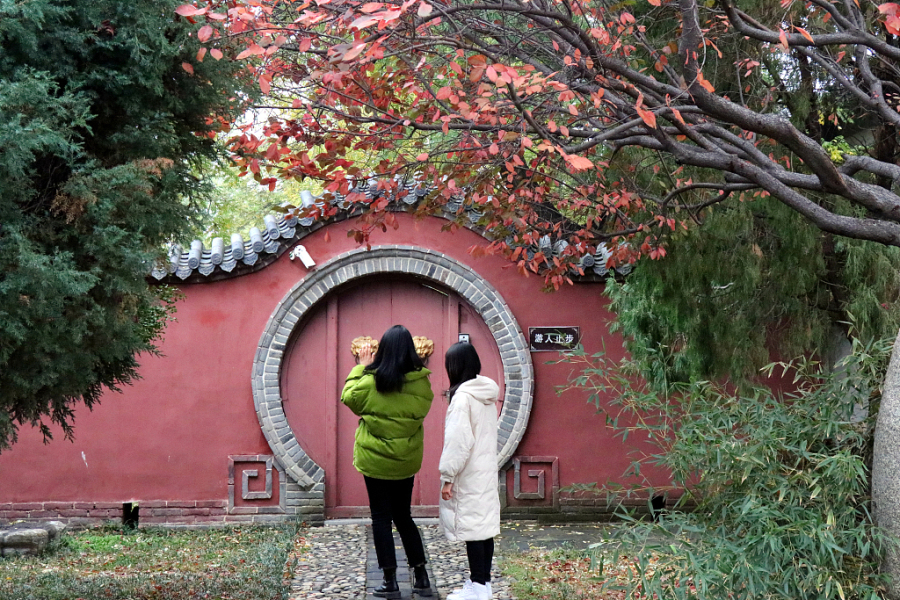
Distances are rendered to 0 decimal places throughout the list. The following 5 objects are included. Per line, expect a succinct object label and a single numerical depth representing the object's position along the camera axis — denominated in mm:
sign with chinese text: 7945
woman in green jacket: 4996
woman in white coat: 4723
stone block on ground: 6555
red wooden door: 7969
